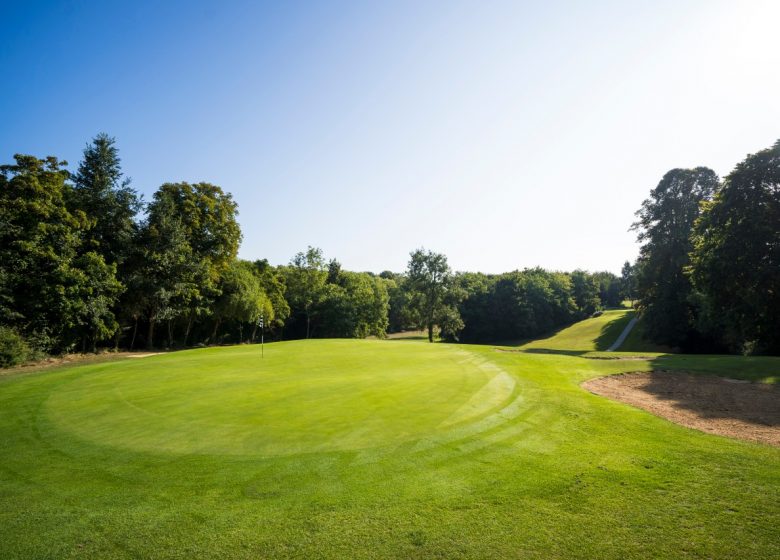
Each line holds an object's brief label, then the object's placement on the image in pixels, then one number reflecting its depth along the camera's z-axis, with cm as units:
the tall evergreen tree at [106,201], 3666
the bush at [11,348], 2542
